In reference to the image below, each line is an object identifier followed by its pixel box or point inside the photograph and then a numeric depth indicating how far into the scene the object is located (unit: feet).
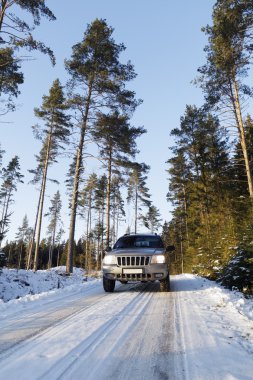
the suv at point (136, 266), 26.66
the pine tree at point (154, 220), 202.59
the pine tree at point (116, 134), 60.29
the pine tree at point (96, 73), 59.67
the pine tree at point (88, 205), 142.82
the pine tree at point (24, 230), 260.79
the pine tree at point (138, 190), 137.39
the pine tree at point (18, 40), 38.86
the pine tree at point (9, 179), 133.49
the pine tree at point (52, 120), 79.20
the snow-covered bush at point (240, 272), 30.66
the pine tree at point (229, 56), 43.37
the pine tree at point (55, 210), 189.43
